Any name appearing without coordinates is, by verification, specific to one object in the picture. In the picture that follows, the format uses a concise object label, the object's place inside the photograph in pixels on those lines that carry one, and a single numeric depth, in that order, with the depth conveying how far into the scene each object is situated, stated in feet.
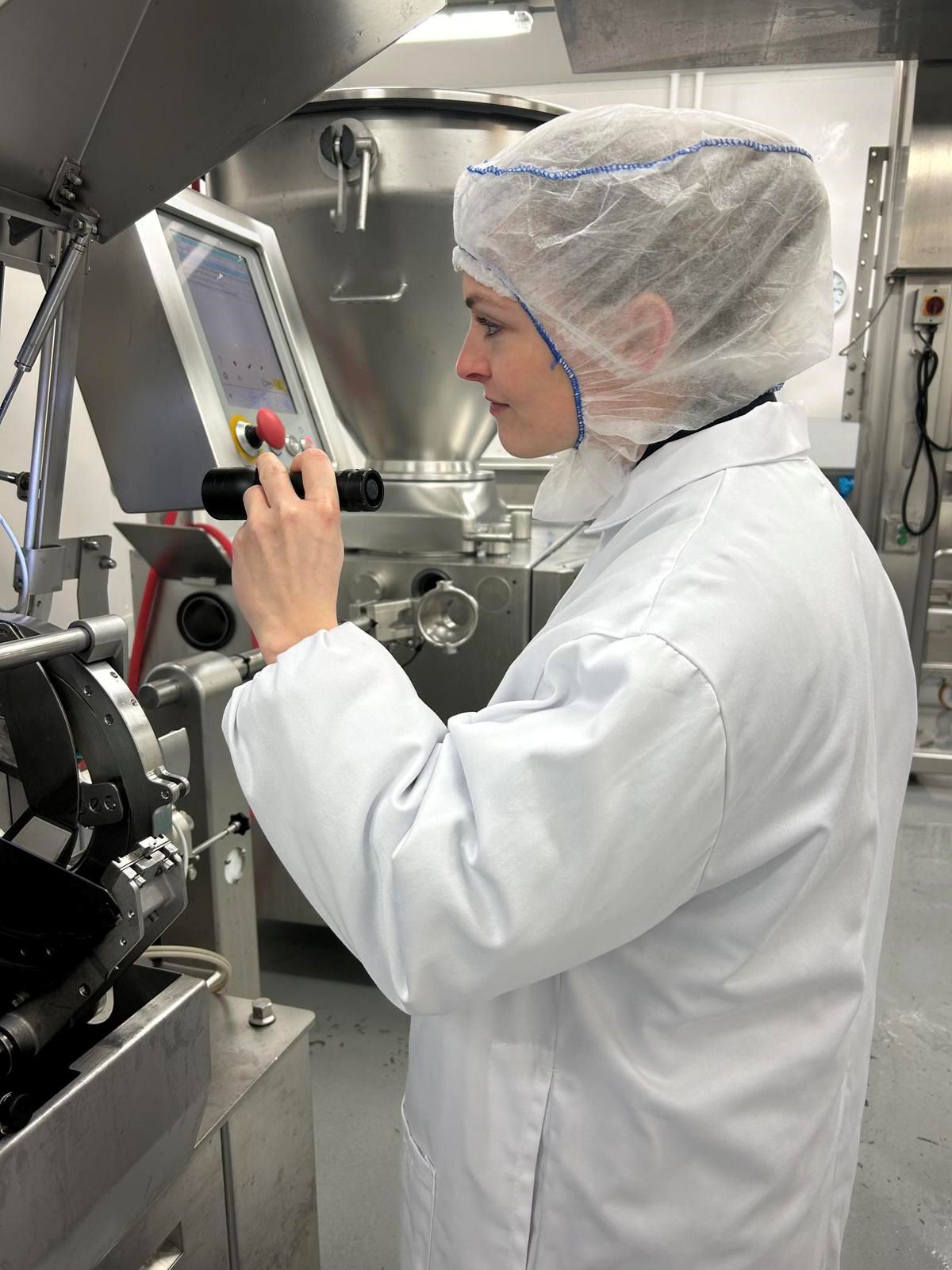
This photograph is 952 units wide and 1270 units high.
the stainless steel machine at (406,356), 4.68
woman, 1.65
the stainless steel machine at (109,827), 1.85
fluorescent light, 10.52
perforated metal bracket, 8.89
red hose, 4.43
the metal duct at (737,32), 5.15
